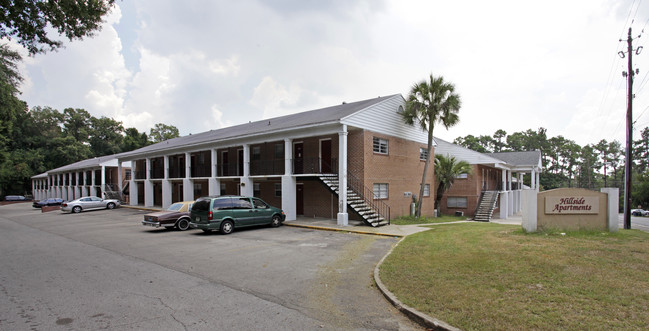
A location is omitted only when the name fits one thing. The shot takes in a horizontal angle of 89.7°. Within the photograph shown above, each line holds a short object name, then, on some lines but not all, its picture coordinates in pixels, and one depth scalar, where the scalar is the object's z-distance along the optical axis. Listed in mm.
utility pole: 18562
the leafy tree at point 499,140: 72438
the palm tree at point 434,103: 19648
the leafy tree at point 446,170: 24719
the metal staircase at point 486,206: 26406
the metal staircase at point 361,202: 16203
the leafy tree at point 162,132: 79225
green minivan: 13773
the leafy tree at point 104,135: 75938
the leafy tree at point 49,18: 9422
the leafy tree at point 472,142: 68250
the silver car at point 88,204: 28470
